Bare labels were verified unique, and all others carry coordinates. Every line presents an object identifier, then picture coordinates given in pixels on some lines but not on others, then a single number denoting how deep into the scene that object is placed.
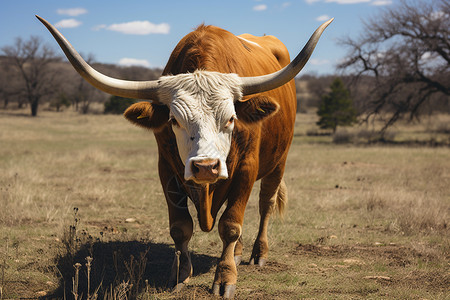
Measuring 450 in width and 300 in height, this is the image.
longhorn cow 3.21
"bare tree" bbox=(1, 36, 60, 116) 49.99
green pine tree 28.83
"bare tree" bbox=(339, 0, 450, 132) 20.22
